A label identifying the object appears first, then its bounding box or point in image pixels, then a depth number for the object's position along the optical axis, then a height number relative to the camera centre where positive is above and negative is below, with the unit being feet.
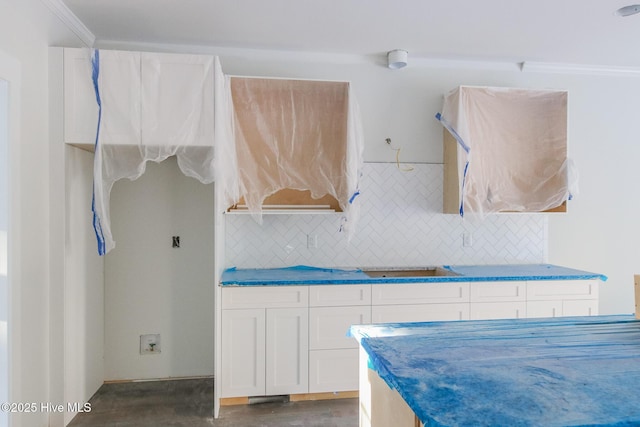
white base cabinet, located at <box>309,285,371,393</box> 9.17 -2.84
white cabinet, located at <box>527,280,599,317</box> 9.80 -2.17
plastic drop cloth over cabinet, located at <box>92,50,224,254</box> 8.12 +1.73
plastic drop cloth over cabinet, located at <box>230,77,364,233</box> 9.66 +1.44
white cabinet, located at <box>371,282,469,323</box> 9.36 -2.20
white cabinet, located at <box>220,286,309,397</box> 8.93 -2.94
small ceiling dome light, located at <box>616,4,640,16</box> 8.08 +3.76
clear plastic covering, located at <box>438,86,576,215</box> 10.39 +1.43
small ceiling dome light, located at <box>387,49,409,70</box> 10.45 +3.60
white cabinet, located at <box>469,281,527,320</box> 9.66 -2.19
